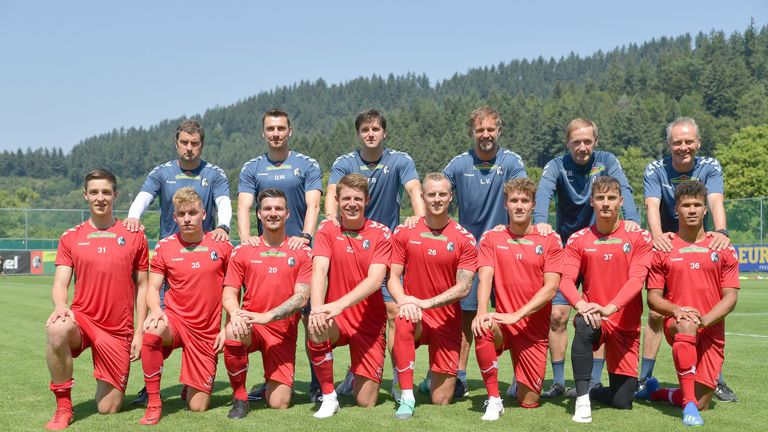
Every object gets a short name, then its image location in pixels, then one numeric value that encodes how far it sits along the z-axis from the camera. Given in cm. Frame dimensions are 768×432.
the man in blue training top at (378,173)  737
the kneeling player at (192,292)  646
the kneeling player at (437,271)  661
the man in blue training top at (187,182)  737
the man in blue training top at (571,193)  709
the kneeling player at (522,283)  647
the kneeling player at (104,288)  636
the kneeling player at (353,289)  639
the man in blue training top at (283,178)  742
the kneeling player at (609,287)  626
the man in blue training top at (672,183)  709
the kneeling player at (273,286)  651
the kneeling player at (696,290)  621
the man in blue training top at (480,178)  735
